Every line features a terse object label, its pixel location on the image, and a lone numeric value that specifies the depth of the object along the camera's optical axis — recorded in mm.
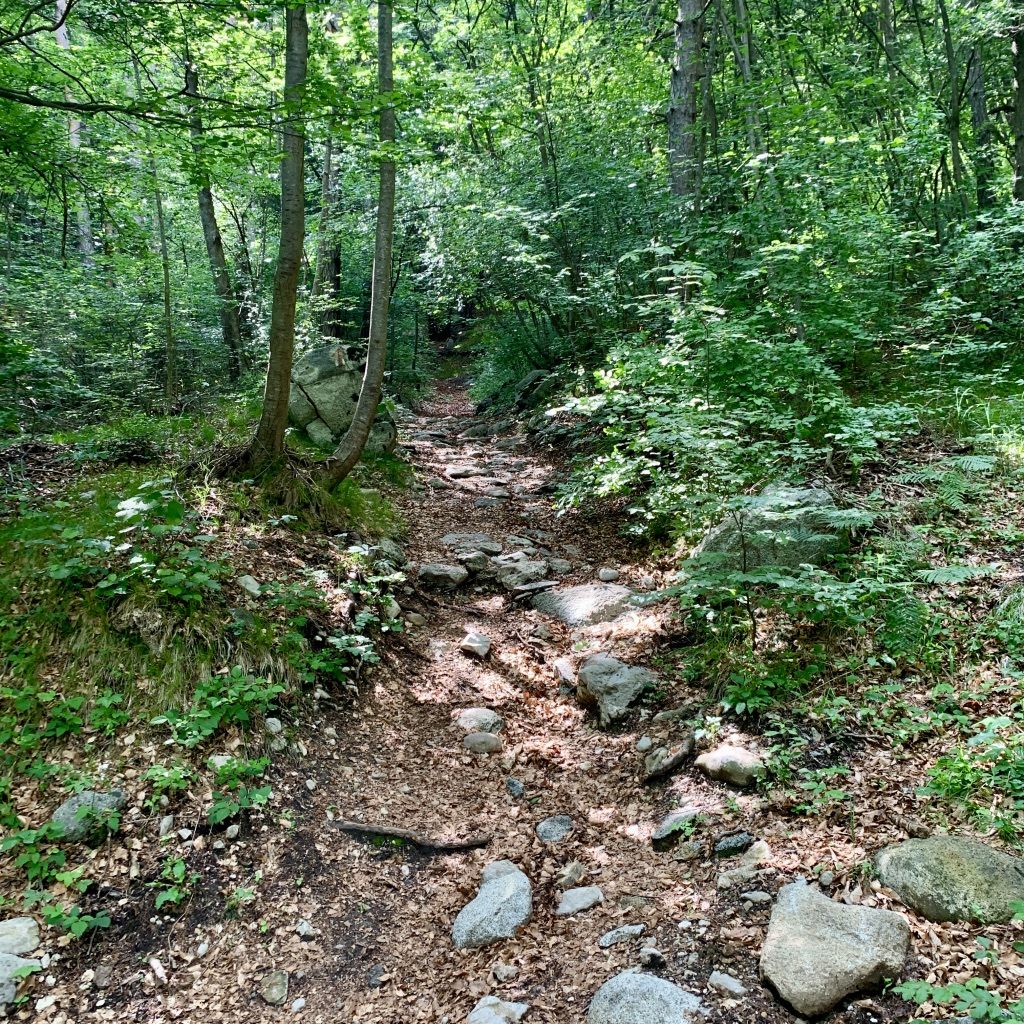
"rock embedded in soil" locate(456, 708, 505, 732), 4660
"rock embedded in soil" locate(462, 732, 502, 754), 4488
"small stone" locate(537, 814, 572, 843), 3719
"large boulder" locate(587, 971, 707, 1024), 2473
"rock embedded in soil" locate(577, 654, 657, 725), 4562
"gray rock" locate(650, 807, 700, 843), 3506
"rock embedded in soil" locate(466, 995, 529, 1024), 2674
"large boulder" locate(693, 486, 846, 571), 4578
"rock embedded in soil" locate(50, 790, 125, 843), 3217
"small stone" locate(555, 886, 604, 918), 3195
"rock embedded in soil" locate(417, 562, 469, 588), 6564
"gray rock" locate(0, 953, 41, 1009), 2631
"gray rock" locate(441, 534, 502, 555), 7414
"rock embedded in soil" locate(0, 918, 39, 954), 2773
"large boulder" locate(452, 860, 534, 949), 3125
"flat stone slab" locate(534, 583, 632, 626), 5809
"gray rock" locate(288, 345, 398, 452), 8445
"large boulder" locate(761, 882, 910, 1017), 2398
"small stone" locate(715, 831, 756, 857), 3229
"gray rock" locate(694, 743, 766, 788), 3578
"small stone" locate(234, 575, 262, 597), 4801
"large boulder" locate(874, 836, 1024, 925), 2553
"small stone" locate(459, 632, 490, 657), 5521
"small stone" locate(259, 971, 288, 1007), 2867
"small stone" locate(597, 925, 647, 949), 2928
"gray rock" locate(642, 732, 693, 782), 3947
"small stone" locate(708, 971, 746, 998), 2527
